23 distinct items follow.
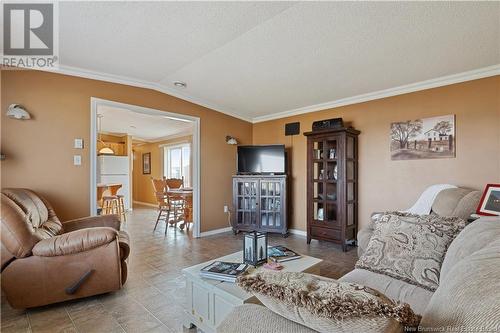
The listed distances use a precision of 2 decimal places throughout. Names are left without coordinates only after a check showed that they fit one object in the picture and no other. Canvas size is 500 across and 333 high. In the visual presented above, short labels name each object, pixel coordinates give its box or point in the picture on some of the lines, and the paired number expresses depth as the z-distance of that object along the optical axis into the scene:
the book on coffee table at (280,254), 2.05
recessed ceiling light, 3.68
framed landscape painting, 3.19
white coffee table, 1.55
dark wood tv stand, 4.44
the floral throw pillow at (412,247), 1.47
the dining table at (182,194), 4.94
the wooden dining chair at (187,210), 5.06
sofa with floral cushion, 0.50
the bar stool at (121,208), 6.16
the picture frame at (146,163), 9.08
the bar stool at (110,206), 6.28
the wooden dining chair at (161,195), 5.23
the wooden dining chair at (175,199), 5.04
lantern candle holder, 1.93
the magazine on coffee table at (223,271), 1.72
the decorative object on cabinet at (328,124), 3.80
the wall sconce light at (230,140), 4.95
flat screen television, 4.62
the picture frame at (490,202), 2.10
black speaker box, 4.71
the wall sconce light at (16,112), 2.66
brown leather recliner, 1.97
